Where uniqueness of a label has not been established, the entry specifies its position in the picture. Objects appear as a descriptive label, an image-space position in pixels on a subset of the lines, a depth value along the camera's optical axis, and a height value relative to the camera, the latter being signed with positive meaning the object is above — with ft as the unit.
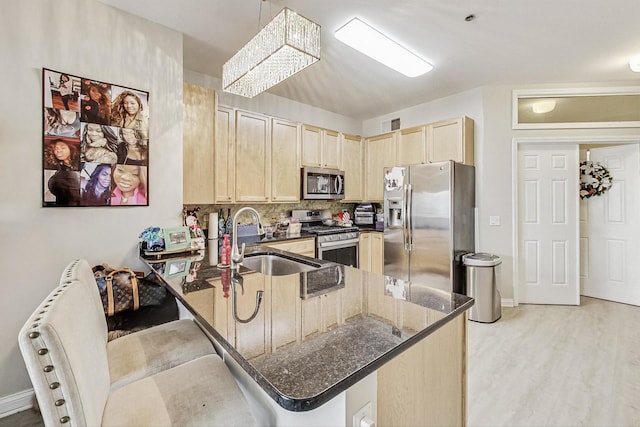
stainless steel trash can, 10.46 -2.80
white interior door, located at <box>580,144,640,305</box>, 12.42 -1.00
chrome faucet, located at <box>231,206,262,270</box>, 5.75 -0.91
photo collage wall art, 6.35 +1.66
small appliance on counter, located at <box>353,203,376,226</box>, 15.53 -0.19
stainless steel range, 12.17 -1.22
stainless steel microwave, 12.81 +1.32
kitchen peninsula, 2.43 -1.29
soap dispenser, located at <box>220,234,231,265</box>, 6.08 -0.87
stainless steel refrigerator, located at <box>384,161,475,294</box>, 10.98 -0.46
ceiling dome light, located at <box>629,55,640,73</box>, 9.70 +5.05
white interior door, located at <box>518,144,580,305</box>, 12.31 -0.56
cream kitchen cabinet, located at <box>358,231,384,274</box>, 13.71 -1.90
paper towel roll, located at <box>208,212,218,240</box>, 9.66 -0.47
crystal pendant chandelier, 5.26 +3.17
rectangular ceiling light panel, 8.16 +5.20
